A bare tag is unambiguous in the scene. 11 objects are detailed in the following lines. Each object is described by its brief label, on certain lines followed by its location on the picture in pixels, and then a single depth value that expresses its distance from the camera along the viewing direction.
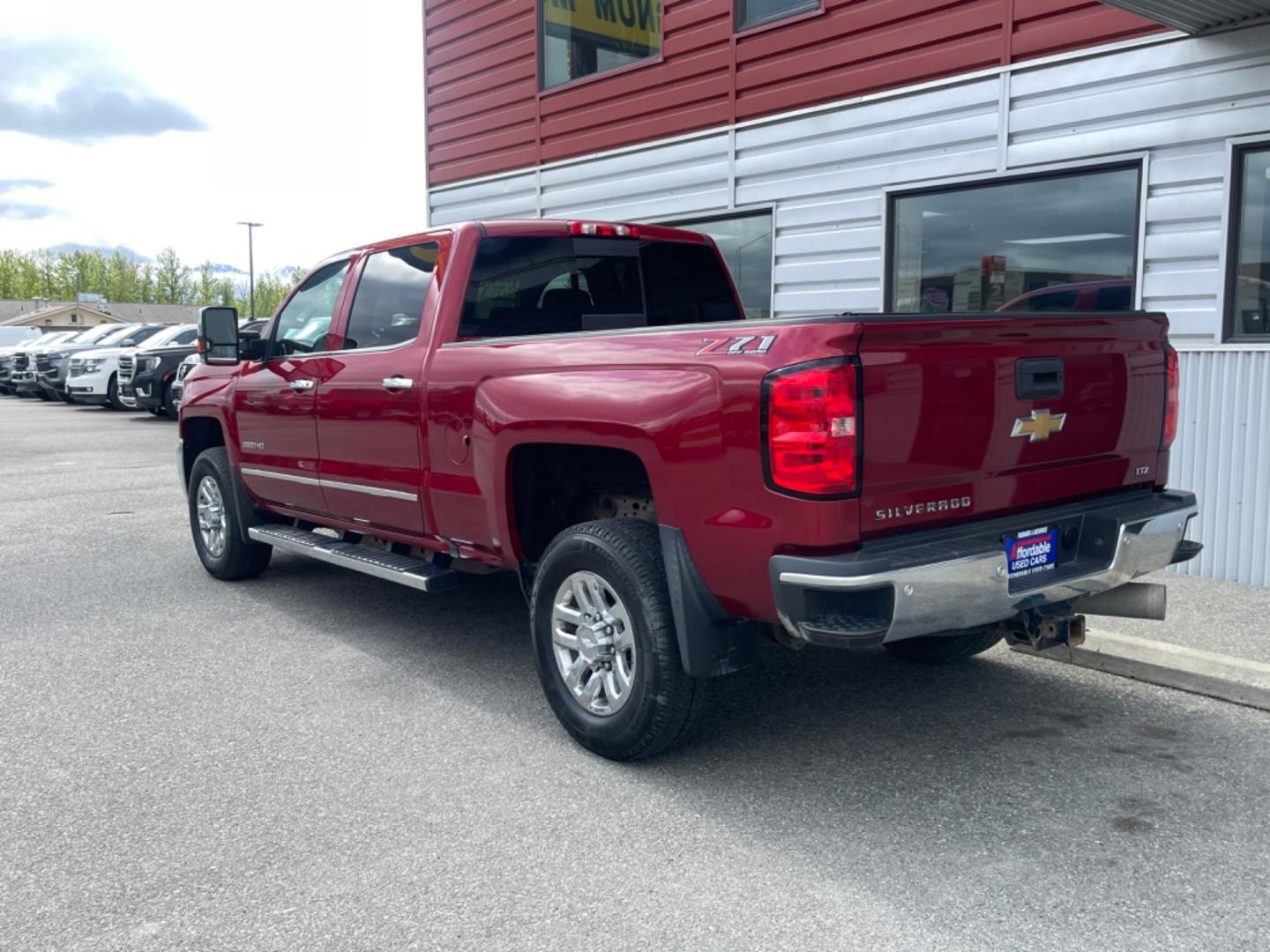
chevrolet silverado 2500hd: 3.23
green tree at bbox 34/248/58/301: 126.03
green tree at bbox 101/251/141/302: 128.38
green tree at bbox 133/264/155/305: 130.88
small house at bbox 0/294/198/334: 99.12
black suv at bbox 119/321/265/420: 19.94
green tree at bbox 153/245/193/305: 130.88
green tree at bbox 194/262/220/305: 132.62
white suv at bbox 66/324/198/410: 22.05
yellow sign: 9.90
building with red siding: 6.34
